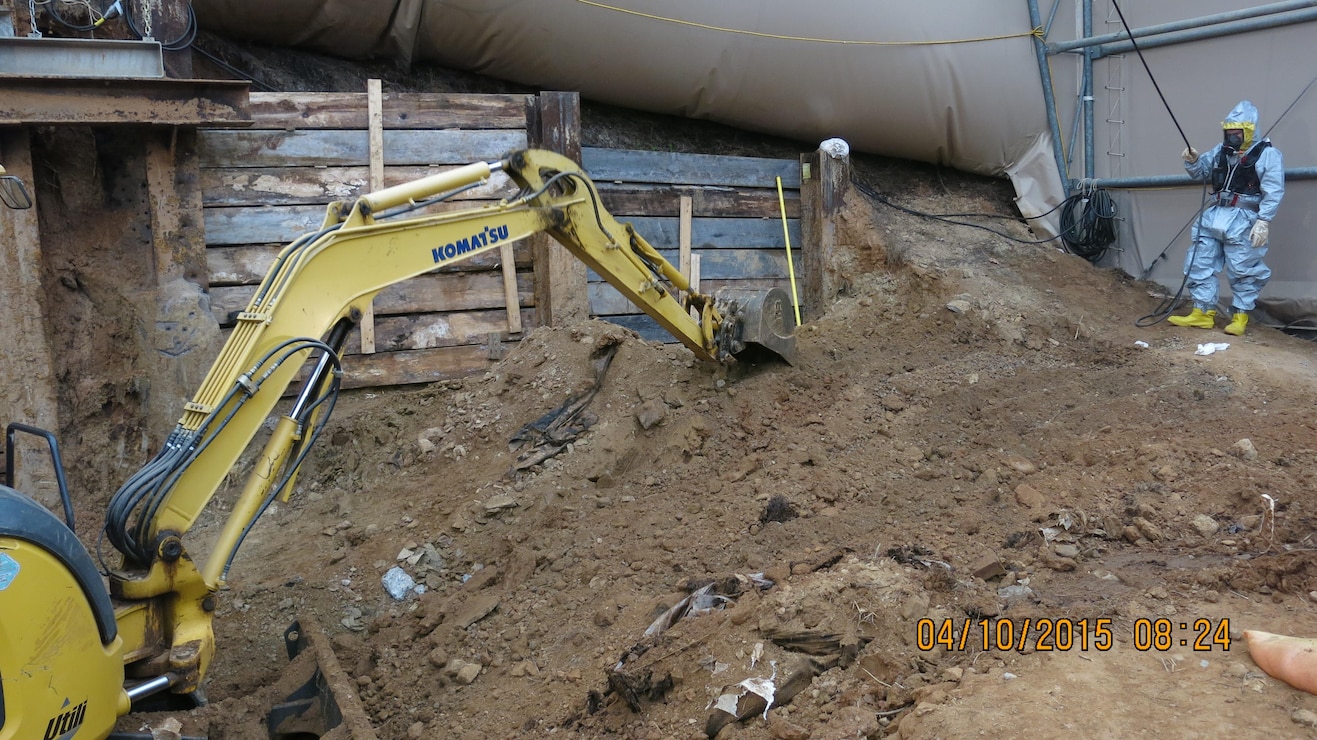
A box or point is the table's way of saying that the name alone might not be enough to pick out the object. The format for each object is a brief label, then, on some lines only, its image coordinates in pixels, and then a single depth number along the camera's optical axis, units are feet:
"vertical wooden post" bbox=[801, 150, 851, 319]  26.68
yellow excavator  8.69
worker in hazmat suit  23.61
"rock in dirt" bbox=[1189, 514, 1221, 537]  12.98
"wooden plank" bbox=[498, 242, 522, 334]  22.17
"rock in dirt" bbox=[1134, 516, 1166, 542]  13.00
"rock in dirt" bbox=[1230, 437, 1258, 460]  15.23
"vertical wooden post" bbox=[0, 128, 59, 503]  17.93
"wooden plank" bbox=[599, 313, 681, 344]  24.49
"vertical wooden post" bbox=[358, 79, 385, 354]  21.24
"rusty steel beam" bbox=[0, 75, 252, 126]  17.48
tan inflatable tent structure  24.66
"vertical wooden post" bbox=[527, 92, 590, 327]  22.29
